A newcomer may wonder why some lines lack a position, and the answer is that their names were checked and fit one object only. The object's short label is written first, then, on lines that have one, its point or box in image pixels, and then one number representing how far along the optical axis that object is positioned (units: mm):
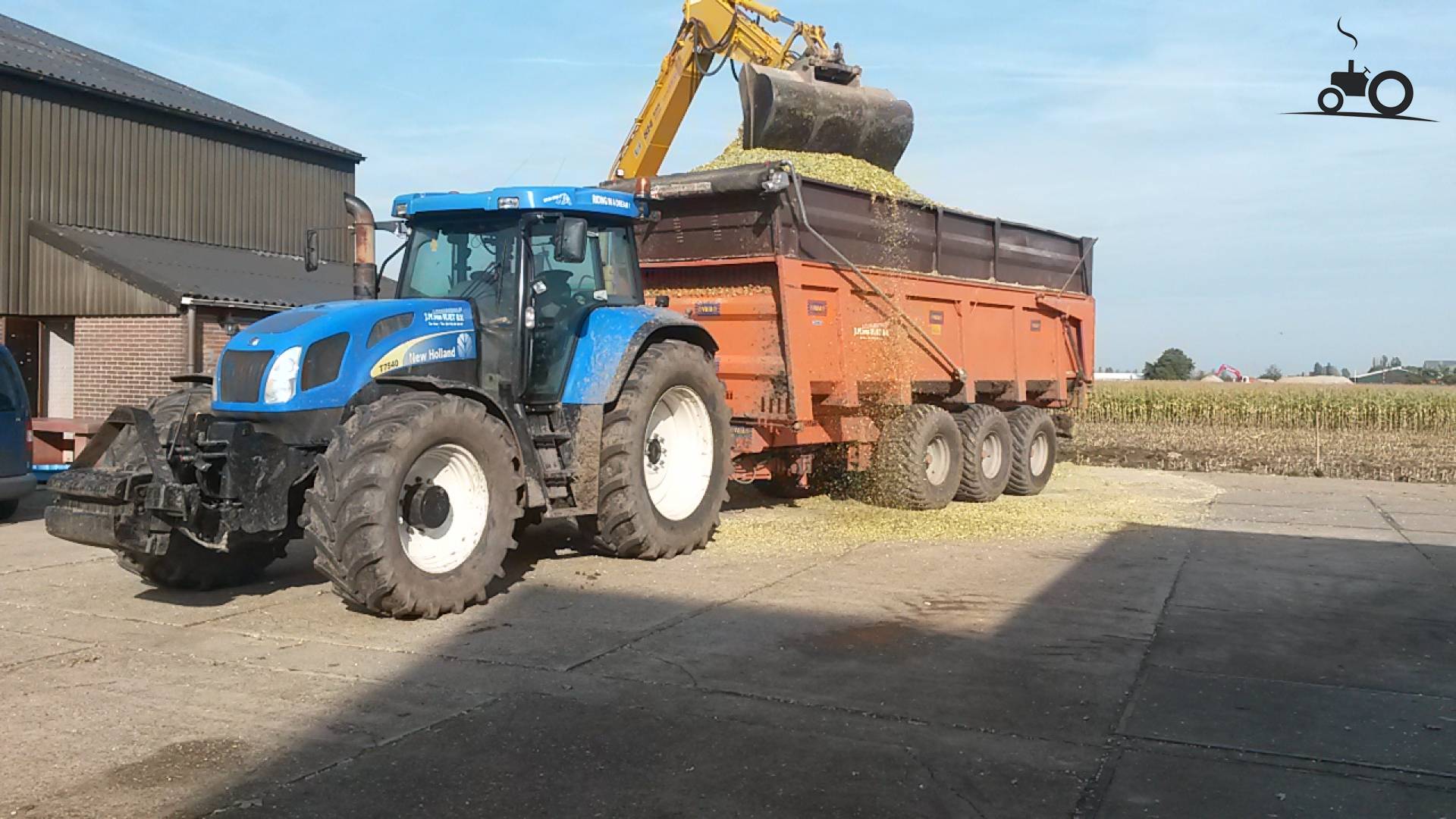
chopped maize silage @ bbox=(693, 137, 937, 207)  11312
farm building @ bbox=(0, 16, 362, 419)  18141
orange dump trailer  10422
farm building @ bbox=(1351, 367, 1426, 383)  57094
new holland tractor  6734
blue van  10898
